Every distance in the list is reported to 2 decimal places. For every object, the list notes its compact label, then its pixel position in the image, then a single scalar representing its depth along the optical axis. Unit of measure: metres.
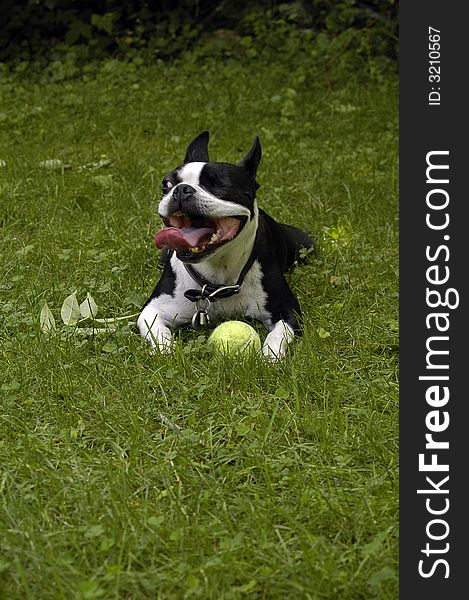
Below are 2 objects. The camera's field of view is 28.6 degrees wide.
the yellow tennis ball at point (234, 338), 3.70
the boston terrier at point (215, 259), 3.87
